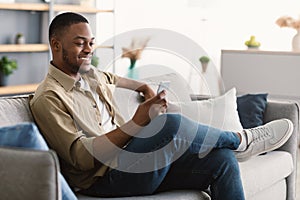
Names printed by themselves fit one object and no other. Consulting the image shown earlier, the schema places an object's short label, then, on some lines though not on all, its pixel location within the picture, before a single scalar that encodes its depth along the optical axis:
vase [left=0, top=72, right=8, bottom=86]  5.38
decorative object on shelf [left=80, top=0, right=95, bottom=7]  6.24
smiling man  2.46
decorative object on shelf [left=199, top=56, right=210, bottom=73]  6.61
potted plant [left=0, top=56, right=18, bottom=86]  5.36
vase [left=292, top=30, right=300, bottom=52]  6.08
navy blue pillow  3.43
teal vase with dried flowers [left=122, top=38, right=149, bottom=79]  5.84
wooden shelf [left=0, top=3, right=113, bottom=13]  5.33
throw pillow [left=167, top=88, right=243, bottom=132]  3.26
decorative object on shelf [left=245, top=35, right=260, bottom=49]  6.28
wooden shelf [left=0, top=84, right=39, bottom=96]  5.28
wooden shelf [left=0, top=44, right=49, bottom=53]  5.37
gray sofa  1.82
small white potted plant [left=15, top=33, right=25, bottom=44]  5.61
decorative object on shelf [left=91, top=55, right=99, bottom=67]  6.13
